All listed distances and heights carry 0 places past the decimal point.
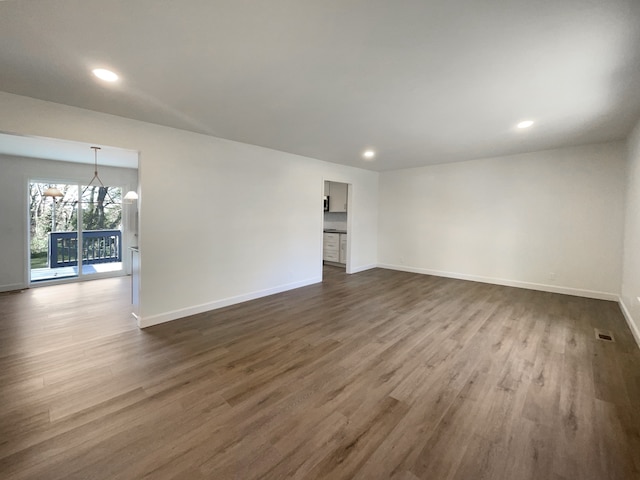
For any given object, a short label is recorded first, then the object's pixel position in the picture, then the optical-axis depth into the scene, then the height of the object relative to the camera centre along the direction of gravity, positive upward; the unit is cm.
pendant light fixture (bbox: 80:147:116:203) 593 +100
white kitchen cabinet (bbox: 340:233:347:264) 715 -37
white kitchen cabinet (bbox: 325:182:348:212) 737 +101
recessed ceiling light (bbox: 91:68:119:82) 217 +125
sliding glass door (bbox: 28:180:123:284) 560 -11
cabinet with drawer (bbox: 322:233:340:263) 731 -39
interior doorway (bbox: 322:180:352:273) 725 +17
